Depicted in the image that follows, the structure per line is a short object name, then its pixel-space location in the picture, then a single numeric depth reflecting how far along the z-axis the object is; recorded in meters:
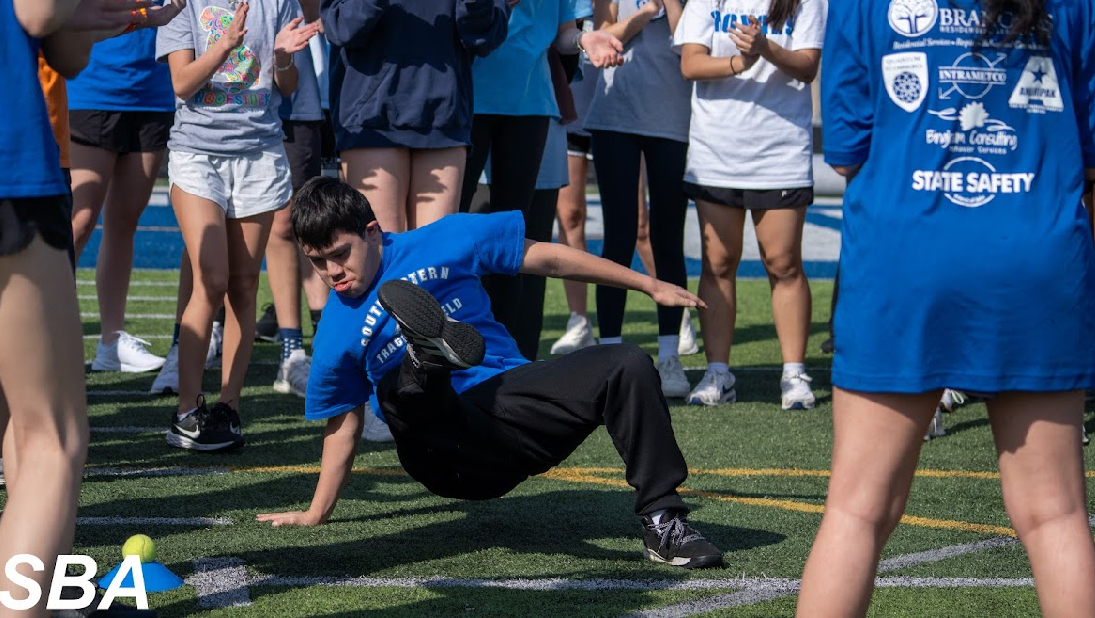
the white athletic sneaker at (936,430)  12.90
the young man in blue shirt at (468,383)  8.62
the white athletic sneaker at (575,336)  17.53
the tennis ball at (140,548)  7.85
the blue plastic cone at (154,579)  7.80
